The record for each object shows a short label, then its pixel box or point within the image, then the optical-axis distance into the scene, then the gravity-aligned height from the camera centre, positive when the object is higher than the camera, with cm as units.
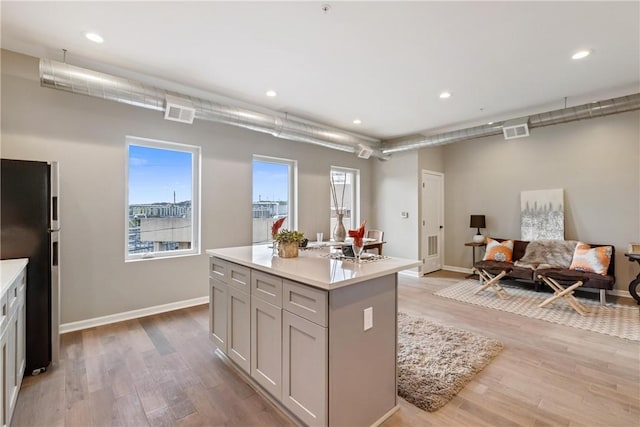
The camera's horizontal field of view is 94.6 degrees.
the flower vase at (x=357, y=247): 219 -25
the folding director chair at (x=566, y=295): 384 -106
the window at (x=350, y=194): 639 +45
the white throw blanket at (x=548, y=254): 470 -65
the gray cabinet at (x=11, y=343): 163 -82
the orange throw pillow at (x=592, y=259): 425 -65
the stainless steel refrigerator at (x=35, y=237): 230 -19
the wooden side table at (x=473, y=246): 561 -62
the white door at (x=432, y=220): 614 -12
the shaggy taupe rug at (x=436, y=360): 216 -129
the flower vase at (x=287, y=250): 247 -30
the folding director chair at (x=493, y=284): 457 -109
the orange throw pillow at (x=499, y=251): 515 -65
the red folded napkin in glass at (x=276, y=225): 269 -10
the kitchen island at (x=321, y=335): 163 -75
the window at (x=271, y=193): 487 +35
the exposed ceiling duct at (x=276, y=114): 278 +129
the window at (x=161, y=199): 376 +19
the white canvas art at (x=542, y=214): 498 +1
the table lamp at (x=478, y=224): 570 -19
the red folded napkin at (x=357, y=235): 217 -16
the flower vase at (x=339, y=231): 322 -19
